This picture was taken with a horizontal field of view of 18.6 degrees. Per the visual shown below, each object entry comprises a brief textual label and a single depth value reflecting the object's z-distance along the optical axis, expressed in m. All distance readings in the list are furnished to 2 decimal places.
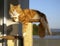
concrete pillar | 1.33
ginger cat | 1.34
